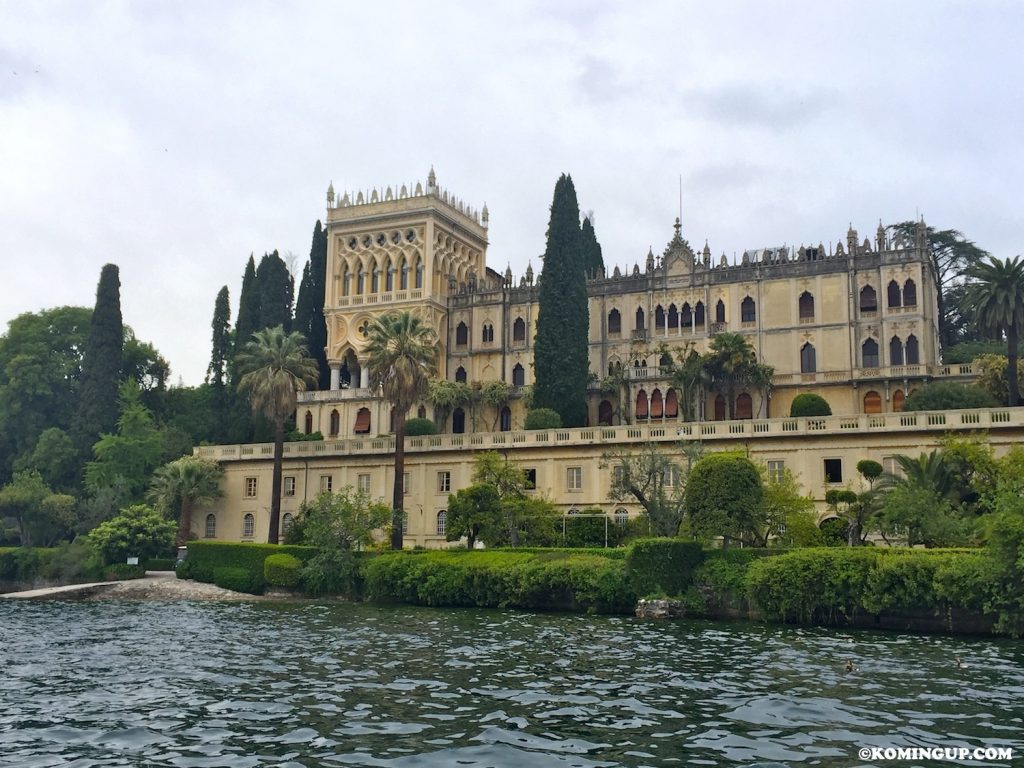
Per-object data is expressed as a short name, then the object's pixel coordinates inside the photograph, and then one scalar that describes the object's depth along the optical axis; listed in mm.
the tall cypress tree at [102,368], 74250
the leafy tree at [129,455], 68750
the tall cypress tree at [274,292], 81812
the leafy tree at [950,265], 79438
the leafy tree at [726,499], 43031
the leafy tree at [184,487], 64312
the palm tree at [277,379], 60781
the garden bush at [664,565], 40344
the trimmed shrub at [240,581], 52594
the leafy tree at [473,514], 52156
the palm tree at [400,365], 58188
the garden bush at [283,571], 51406
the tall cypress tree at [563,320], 68000
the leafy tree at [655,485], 49219
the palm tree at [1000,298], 56156
